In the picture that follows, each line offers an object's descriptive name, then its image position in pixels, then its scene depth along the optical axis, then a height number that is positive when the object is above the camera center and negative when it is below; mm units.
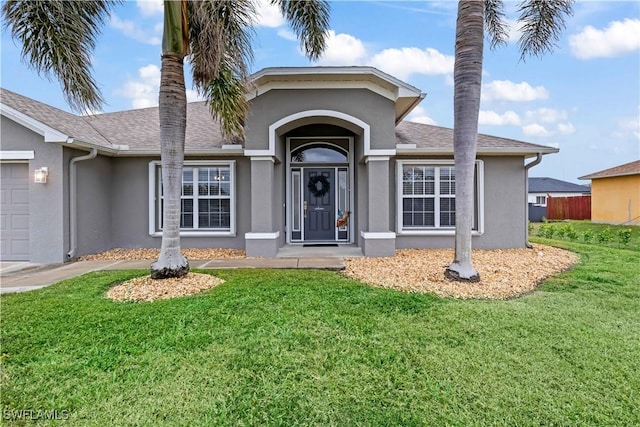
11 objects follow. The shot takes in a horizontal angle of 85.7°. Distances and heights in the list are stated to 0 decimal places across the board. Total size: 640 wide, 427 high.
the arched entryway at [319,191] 11336 +703
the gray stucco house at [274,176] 8727 +1070
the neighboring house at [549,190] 38188 +2421
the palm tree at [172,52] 5434 +2810
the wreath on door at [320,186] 11438 +905
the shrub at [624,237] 11766 -902
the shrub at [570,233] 13961 -887
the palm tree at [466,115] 6355 +1803
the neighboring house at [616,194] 20328 +1064
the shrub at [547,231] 14938 -883
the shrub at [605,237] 12555 -940
